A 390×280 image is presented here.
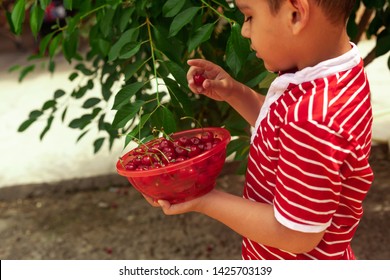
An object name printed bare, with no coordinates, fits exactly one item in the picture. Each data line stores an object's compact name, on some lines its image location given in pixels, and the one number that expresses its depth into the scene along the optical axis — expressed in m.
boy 0.75
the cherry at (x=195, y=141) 0.90
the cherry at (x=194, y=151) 0.86
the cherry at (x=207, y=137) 0.91
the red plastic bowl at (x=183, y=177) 0.83
